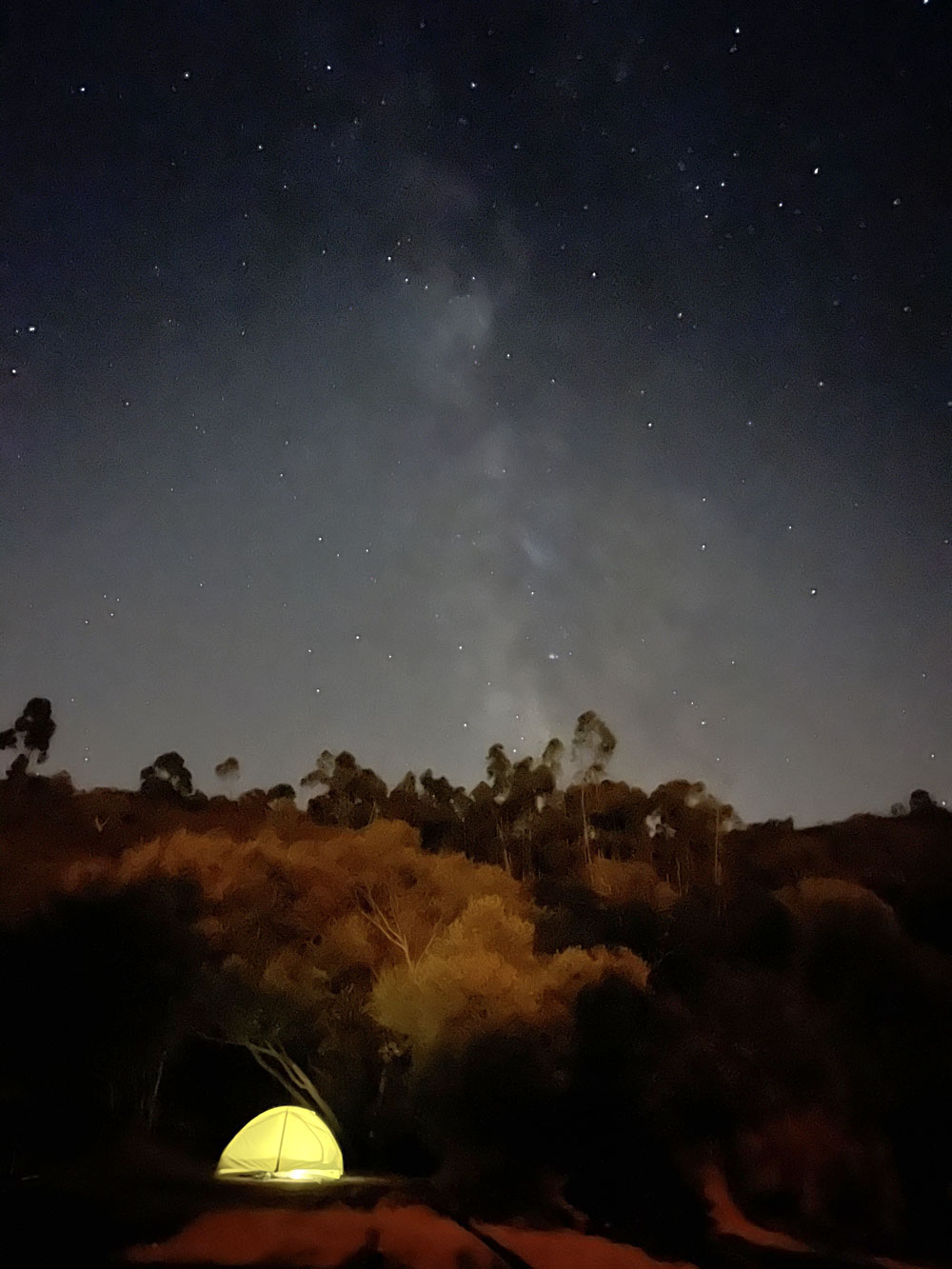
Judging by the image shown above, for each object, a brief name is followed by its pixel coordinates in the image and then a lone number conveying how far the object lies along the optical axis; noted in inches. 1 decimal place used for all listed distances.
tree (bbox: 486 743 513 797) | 1492.4
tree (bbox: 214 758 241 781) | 1663.4
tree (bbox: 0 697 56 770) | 1562.5
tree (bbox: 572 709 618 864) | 1455.5
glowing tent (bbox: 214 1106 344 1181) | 610.5
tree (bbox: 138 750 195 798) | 1594.5
